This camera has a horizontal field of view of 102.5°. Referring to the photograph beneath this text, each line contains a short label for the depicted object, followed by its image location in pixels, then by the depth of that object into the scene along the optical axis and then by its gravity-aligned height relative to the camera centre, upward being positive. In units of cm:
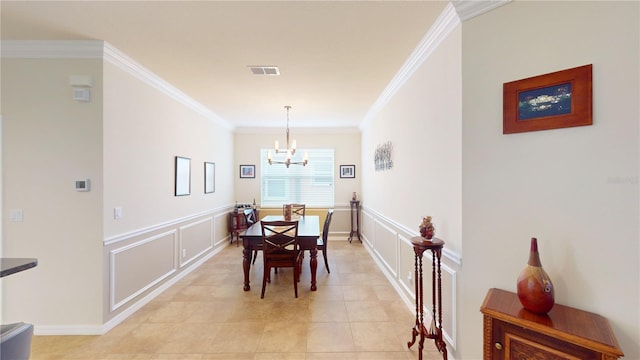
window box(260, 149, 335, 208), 628 -3
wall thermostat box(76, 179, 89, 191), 239 -5
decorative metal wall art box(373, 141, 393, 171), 364 +36
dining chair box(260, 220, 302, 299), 312 -88
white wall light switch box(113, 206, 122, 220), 254 -33
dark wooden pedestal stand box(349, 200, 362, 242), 609 -93
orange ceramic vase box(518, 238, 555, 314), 129 -55
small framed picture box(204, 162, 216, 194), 466 +5
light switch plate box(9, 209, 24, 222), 236 -33
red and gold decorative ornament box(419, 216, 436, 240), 200 -39
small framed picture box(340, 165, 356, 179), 629 +21
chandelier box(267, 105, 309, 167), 439 +51
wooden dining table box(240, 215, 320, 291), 326 -84
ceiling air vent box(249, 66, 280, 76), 280 +123
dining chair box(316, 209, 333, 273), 383 -91
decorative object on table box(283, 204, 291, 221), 413 -53
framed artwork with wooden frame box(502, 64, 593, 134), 134 +45
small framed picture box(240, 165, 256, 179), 626 +21
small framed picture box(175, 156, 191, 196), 371 +5
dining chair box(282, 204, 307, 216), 507 -59
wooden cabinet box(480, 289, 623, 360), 112 -72
